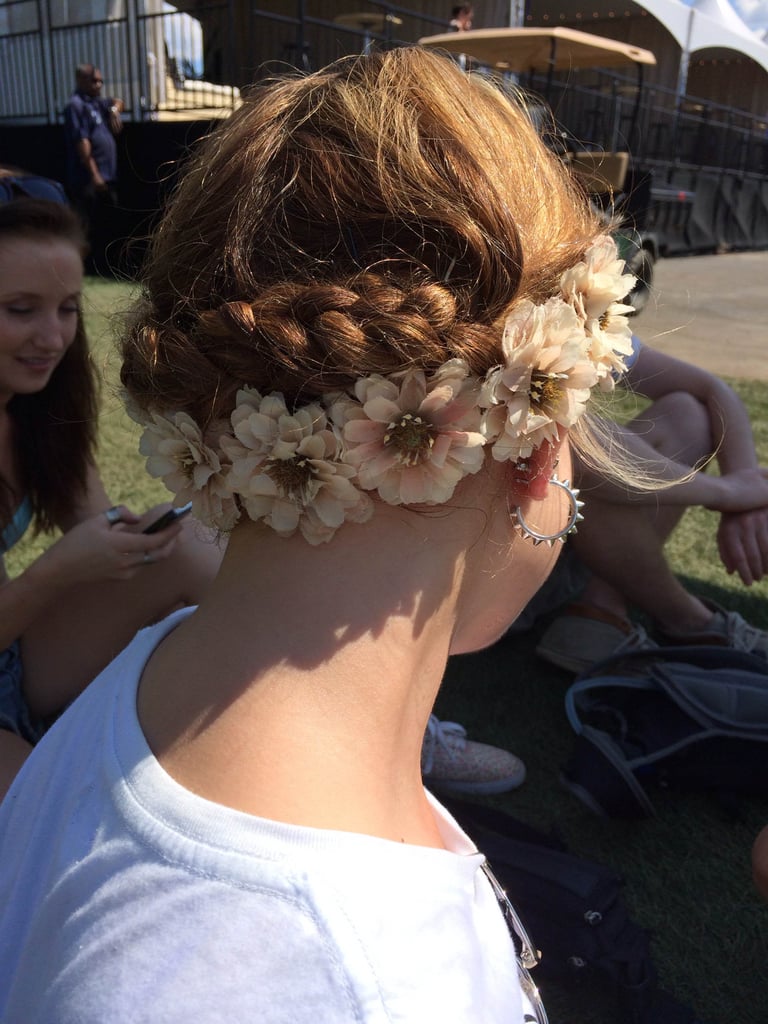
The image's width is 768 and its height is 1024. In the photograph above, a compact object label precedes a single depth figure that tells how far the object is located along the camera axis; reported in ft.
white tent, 72.59
